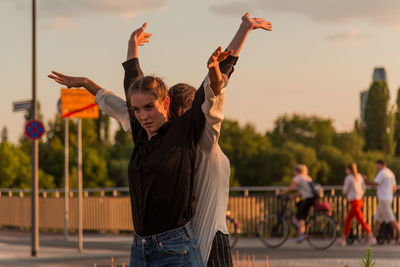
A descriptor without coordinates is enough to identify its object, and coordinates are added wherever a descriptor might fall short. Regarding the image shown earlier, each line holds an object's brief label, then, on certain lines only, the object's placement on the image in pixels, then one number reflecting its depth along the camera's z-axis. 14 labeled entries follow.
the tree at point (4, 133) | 131.09
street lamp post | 16.67
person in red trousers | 18.23
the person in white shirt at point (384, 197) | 18.41
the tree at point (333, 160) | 85.81
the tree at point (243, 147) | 88.50
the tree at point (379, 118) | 101.50
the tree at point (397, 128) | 109.56
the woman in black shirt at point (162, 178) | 3.89
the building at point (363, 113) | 101.88
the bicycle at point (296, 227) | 17.72
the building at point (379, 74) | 160.86
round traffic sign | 16.62
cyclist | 18.08
